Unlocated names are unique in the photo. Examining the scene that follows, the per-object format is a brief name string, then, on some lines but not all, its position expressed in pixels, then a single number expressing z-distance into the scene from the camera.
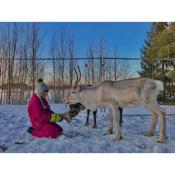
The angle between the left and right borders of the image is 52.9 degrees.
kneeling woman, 1.92
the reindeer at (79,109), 1.98
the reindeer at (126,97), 1.88
